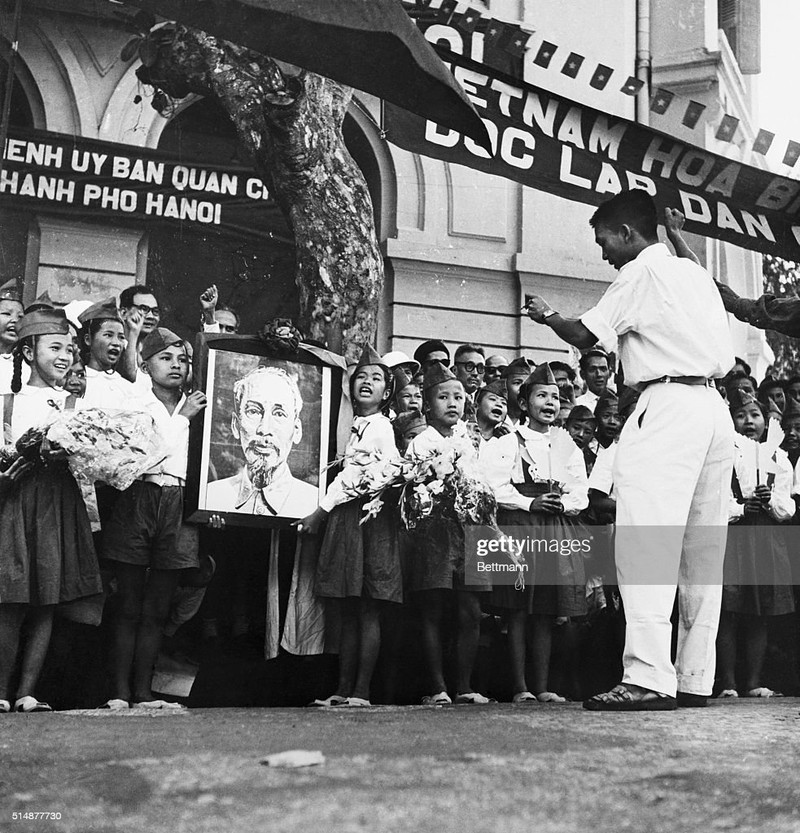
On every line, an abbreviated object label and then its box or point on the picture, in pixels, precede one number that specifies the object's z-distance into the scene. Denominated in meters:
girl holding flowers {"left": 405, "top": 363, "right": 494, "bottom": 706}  5.00
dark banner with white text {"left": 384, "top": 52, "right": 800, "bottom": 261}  5.33
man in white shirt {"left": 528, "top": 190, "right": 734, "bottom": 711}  4.27
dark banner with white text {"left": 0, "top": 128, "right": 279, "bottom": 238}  4.87
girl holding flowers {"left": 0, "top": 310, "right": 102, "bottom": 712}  4.41
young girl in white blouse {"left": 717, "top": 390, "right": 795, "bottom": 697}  5.53
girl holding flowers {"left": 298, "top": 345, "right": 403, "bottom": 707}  4.88
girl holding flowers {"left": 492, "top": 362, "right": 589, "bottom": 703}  5.13
